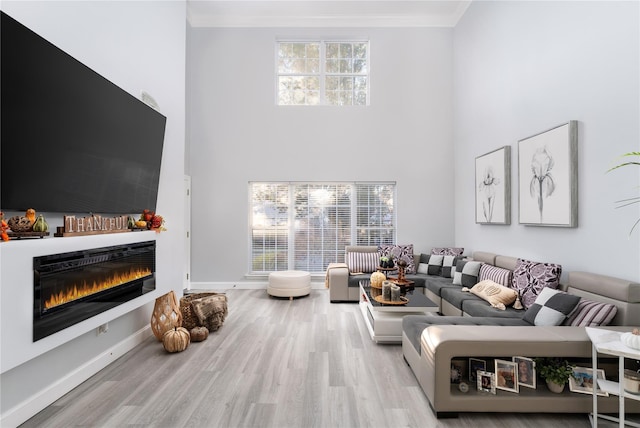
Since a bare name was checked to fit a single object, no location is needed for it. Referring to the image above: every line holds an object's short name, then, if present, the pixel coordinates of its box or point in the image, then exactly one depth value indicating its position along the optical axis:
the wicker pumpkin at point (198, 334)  3.43
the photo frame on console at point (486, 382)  2.17
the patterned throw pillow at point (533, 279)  3.11
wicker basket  3.65
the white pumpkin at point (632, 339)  1.77
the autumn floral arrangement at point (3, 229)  1.83
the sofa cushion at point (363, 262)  5.33
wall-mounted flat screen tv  1.91
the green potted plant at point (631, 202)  2.49
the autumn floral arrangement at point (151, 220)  3.33
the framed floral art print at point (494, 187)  4.27
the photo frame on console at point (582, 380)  2.10
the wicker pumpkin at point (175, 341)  3.12
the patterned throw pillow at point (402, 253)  5.36
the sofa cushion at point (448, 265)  5.01
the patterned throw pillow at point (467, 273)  4.28
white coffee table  3.36
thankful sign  2.31
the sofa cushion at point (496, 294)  3.36
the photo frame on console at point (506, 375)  2.16
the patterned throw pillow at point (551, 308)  2.55
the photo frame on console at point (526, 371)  2.17
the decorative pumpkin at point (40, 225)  2.05
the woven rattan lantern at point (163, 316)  3.35
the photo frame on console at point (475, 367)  2.24
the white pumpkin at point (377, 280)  4.07
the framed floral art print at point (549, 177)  3.12
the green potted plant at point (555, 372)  2.12
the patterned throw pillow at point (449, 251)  5.32
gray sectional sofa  2.10
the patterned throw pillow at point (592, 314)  2.34
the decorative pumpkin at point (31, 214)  2.02
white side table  1.76
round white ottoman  5.22
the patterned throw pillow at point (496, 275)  3.68
